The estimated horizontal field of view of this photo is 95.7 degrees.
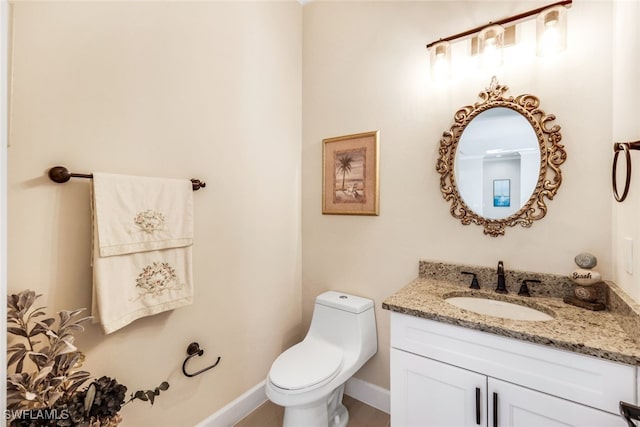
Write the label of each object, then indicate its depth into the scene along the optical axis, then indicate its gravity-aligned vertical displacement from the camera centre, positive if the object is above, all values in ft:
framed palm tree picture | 6.04 +0.74
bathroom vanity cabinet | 2.92 -2.01
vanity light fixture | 4.10 +2.64
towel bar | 3.41 +0.42
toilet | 4.50 -2.71
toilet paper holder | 4.83 -2.42
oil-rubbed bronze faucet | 4.59 -1.18
